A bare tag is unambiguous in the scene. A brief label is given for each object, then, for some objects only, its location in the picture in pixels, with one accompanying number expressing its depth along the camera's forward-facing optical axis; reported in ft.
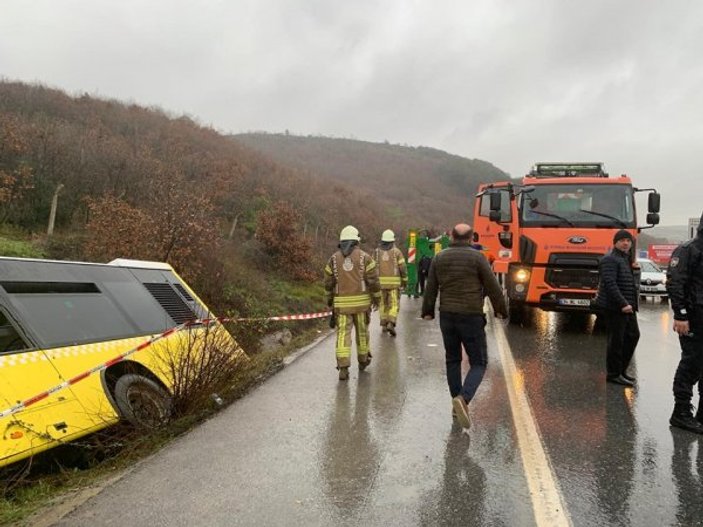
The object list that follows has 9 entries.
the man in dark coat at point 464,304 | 16.80
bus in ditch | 13.20
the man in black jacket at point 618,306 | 21.07
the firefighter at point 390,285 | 34.14
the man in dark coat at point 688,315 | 16.15
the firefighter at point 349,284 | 23.20
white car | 61.82
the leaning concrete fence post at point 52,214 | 46.86
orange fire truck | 31.42
